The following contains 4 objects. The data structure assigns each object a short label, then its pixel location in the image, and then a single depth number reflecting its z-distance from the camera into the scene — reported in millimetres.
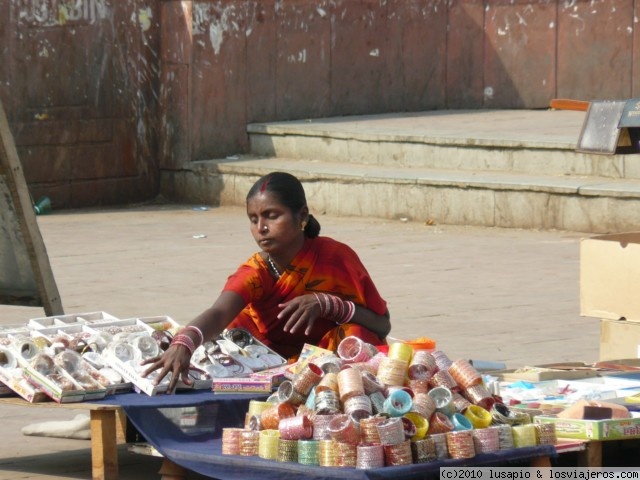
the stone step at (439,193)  20622
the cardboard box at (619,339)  11508
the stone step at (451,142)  22338
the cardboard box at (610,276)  11415
